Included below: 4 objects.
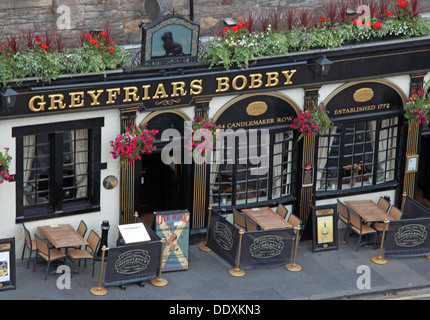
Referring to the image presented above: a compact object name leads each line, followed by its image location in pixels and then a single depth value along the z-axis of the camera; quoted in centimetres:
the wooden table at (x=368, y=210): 2083
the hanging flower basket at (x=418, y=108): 2116
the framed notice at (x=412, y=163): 2209
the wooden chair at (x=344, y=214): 2100
